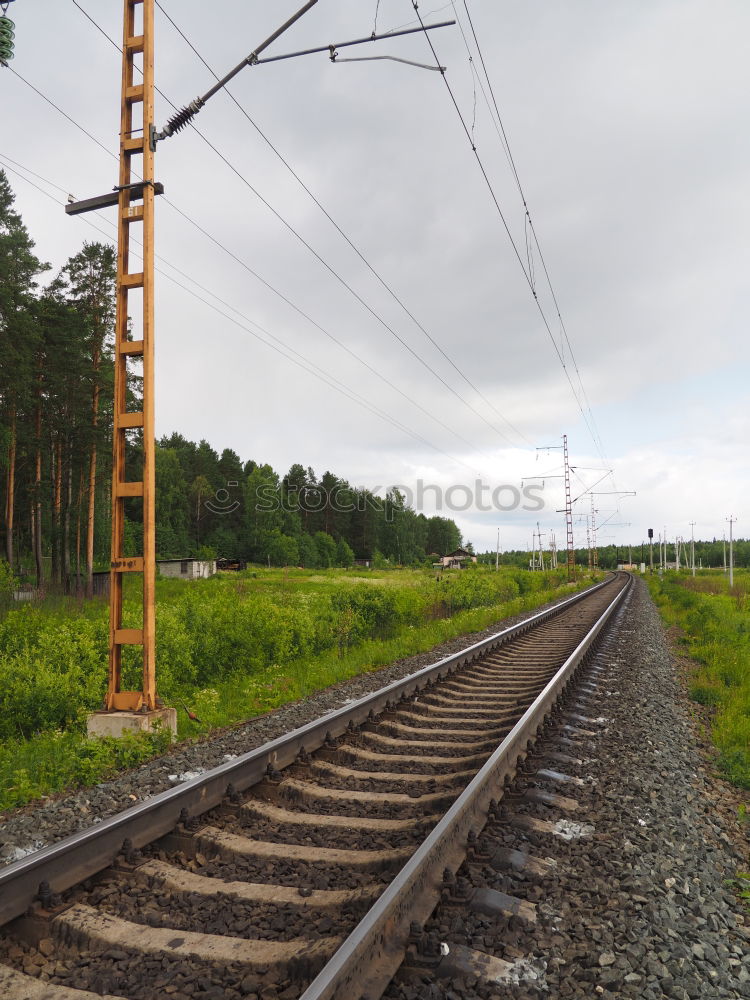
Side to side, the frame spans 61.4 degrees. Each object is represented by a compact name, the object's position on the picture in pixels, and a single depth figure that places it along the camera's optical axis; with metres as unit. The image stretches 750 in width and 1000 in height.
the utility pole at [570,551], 49.06
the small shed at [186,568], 52.22
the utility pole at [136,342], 6.45
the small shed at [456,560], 112.20
